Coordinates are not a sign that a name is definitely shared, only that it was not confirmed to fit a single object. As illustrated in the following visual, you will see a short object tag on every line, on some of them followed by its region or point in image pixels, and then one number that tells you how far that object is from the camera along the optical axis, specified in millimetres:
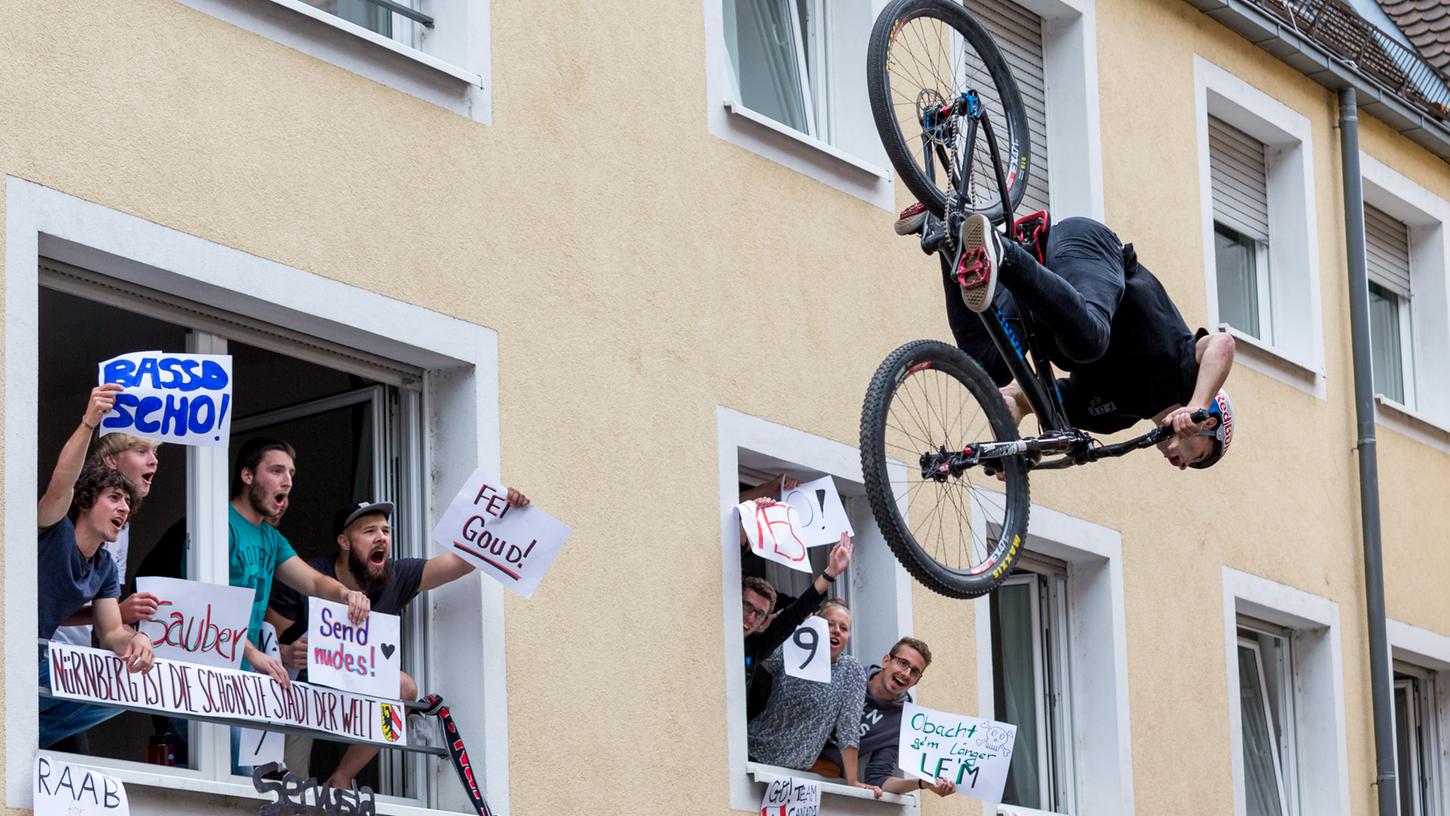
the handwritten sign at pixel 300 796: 8961
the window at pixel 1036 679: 13742
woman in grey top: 11484
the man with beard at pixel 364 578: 9516
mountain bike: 8797
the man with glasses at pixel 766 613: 11375
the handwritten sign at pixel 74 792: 8094
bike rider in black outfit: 8969
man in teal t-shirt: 9312
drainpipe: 16297
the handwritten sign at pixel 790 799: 11117
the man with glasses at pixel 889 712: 11797
